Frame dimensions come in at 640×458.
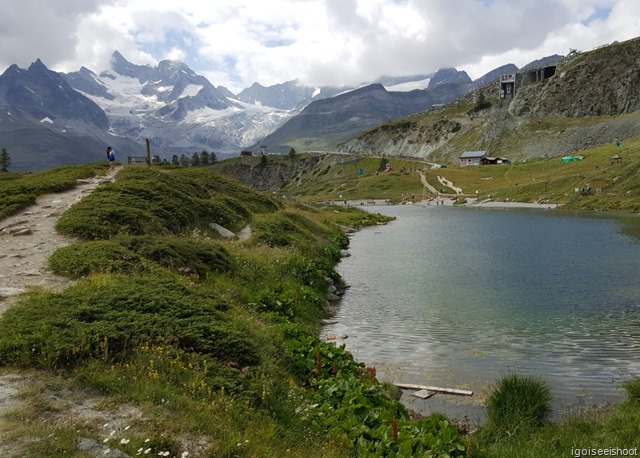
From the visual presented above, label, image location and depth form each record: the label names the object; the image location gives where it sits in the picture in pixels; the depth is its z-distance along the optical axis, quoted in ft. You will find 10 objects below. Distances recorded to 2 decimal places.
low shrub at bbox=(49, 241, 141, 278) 62.39
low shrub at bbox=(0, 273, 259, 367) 37.29
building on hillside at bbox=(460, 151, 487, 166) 641.49
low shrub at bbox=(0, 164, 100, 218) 101.89
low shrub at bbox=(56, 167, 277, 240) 88.94
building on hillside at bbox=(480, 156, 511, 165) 617.62
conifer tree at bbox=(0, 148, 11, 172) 501.72
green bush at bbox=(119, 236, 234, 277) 74.38
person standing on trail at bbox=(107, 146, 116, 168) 175.71
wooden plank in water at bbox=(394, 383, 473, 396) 51.29
